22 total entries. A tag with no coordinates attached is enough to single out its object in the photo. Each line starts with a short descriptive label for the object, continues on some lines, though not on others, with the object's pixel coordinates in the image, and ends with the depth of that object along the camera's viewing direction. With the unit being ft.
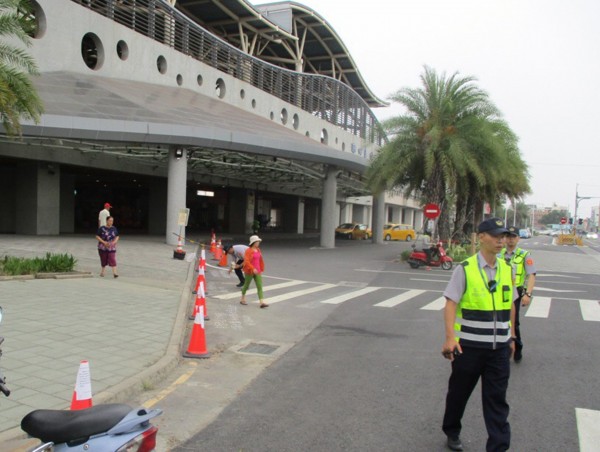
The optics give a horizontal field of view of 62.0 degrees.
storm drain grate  23.67
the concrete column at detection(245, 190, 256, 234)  143.84
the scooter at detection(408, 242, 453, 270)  68.85
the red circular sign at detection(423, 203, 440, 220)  76.38
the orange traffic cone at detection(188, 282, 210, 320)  23.33
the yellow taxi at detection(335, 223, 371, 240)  151.23
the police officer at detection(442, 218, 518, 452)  12.37
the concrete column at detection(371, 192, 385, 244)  132.46
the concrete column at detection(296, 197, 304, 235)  182.80
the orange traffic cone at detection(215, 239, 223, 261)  67.49
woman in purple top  41.68
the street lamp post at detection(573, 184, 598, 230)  201.28
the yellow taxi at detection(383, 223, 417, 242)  159.33
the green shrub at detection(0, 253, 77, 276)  37.52
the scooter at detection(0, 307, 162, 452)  8.33
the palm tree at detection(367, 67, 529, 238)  74.43
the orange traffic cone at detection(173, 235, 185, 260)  61.11
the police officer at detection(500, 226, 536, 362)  21.27
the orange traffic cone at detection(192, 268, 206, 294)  26.98
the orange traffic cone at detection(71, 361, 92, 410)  11.87
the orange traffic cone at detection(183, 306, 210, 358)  22.38
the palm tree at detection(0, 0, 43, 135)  37.45
